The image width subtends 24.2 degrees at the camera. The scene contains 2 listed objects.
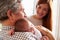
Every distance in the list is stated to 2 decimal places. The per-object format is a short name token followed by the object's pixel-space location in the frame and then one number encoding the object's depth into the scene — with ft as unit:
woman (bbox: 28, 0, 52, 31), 3.20
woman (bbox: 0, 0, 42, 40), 2.96
